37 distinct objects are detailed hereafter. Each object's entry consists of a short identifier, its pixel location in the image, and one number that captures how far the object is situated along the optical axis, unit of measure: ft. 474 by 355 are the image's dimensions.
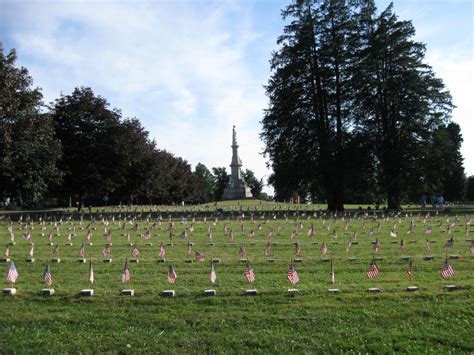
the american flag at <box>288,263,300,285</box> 38.42
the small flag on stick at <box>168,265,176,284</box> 38.34
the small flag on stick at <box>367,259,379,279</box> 40.92
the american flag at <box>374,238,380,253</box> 56.10
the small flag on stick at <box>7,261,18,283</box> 37.54
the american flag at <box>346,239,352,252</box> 58.42
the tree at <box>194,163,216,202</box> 448.24
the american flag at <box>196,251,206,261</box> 48.91
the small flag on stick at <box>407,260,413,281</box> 39.44
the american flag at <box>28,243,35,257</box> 53.31
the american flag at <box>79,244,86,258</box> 53.11
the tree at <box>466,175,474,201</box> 321.52
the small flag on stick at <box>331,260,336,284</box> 40.13
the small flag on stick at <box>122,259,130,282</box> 38.63
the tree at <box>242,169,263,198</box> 437.99
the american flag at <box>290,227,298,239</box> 72.59
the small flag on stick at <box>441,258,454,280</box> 39.45
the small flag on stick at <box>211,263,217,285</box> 38.01
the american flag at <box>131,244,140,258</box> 52.85
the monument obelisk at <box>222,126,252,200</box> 289.33
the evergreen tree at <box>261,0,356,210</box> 151.64
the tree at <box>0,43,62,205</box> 111.75
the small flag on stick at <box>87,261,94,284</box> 38.60
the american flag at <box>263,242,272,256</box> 54.85
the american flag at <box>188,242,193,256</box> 55.14
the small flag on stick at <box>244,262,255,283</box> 38.70
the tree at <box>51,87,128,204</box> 157.48
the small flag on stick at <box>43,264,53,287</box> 37.78
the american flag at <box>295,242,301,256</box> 53.52
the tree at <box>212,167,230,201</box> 459.07
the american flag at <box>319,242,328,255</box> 54.32
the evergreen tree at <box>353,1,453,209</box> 148.05
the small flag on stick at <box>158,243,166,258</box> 52.14
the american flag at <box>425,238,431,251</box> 57.73
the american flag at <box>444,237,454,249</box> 54.25
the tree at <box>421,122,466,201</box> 143.46
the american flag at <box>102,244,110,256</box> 53.78
